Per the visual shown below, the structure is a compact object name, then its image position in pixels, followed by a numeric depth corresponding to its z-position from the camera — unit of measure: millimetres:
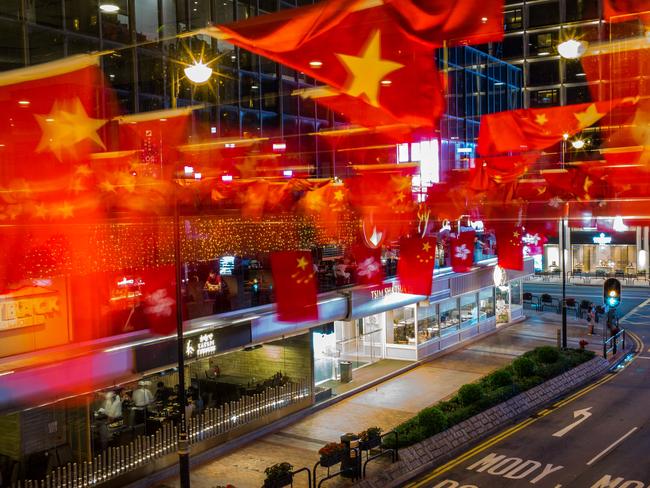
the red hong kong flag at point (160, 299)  15039
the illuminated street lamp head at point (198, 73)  11797
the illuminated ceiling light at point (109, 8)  24406
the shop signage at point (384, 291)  24812
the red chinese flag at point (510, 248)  25047
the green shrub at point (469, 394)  20812
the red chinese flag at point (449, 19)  5523
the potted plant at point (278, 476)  14508
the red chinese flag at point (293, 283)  17922
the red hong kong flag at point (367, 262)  21759
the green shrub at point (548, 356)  25922
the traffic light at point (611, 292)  23838
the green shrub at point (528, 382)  22708
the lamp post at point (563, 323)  28581
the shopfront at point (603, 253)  62281
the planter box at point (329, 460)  15641
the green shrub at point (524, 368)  23859
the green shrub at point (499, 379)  22406
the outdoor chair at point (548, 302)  43875
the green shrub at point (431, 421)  18438
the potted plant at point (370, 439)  16594
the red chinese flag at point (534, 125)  12391
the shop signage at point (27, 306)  13945
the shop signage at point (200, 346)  16844
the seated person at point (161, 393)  19109
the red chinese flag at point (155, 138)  19062
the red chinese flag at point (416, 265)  20625
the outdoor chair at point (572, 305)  41188
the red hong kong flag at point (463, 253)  26438
